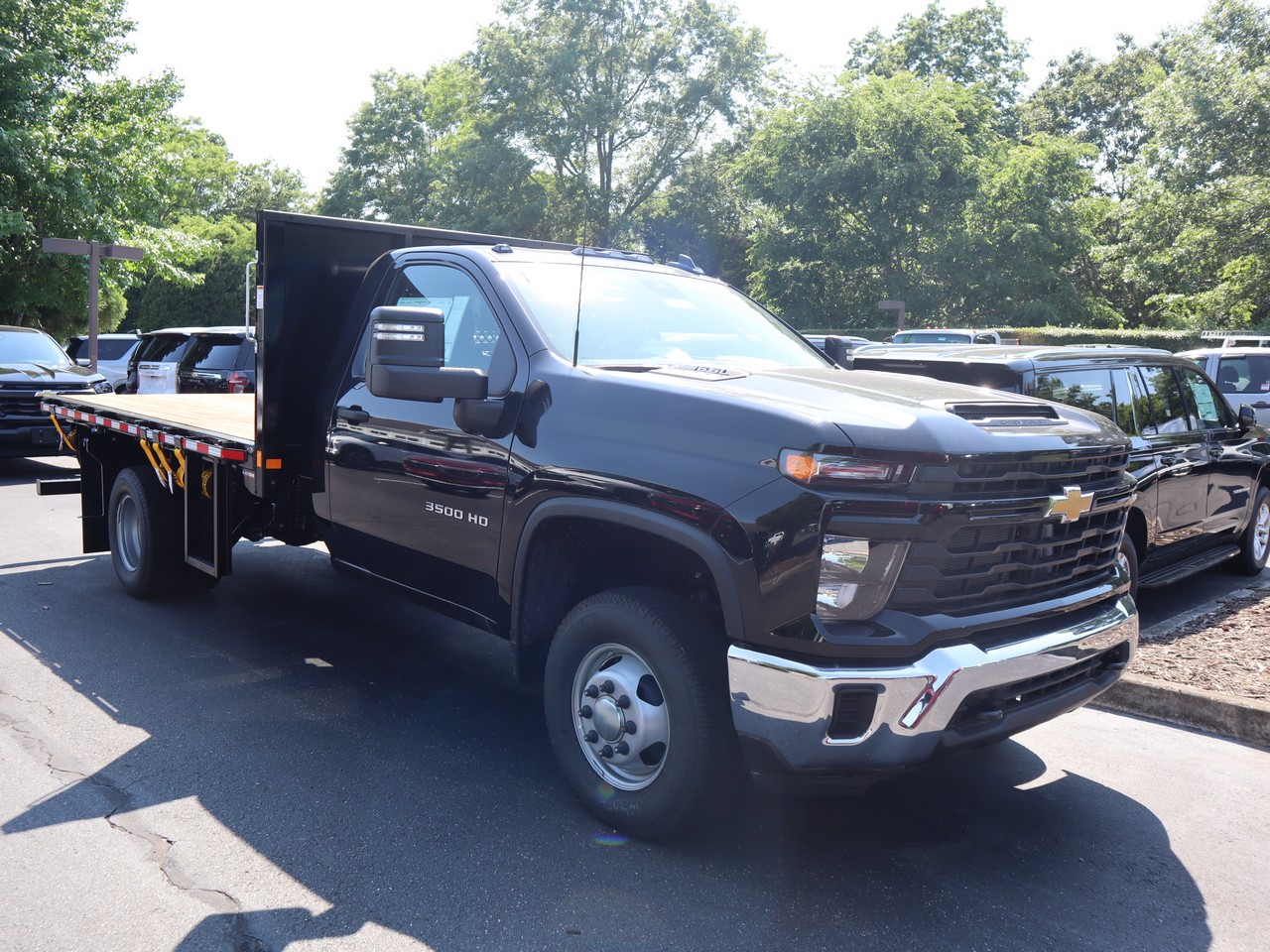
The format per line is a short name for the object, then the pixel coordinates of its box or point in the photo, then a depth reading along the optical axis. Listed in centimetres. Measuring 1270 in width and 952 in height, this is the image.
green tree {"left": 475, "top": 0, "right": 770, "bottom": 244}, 4216
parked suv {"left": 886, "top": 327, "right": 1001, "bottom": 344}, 2098
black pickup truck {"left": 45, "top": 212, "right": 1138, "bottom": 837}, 315
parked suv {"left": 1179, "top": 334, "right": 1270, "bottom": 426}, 1493
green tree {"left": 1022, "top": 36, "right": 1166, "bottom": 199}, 4872
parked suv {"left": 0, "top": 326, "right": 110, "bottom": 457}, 1246
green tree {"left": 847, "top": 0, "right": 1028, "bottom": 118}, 4441
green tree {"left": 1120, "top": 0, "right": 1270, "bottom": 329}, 2525
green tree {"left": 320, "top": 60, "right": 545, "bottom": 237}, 4288
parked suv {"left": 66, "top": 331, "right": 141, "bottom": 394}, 1909
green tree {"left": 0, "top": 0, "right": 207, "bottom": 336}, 2056
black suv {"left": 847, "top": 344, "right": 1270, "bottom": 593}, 624
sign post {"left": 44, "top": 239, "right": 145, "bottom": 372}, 1616
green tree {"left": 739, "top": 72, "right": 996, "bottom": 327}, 3172
